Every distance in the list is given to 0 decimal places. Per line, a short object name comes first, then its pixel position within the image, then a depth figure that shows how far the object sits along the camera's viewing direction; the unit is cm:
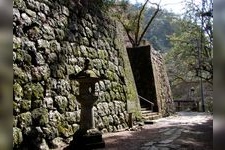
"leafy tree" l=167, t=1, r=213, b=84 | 1842
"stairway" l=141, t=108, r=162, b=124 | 978
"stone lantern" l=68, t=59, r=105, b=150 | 495
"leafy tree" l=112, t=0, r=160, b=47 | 1653
